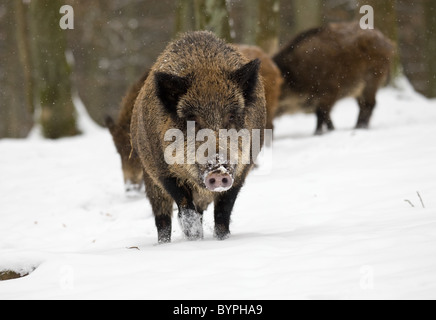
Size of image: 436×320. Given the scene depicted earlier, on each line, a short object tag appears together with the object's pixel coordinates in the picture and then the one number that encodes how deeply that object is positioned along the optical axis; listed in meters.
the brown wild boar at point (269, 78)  9.59
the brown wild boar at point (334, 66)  11.02
